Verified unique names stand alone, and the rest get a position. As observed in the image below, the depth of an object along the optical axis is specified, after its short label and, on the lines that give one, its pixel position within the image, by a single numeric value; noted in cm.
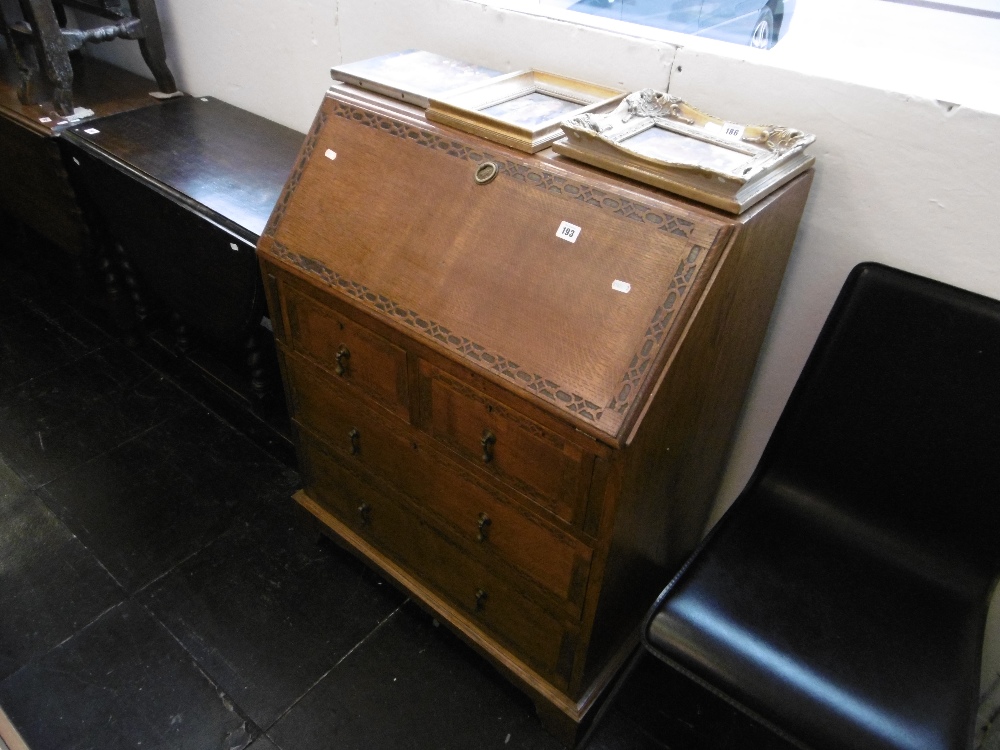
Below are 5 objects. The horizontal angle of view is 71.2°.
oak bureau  97
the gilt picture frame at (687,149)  95
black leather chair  105
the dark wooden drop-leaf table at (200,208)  170
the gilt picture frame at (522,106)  112
